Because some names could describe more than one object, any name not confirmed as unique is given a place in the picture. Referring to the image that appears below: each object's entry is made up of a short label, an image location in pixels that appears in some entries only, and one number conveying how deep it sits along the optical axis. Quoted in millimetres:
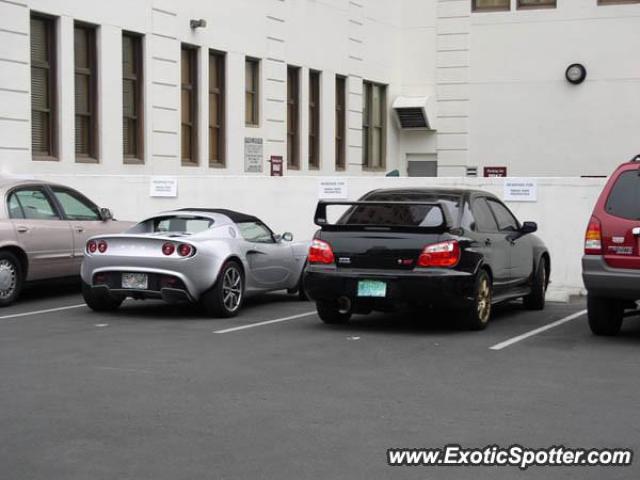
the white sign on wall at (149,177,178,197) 18219
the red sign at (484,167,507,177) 26438
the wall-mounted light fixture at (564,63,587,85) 26750
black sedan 10812
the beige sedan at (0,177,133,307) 13164
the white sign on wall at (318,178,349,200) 17109
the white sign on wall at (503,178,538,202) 16000
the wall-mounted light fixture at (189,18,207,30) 21297
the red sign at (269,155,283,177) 23750
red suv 10195
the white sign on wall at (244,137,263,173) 23375
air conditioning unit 28469
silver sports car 11969
